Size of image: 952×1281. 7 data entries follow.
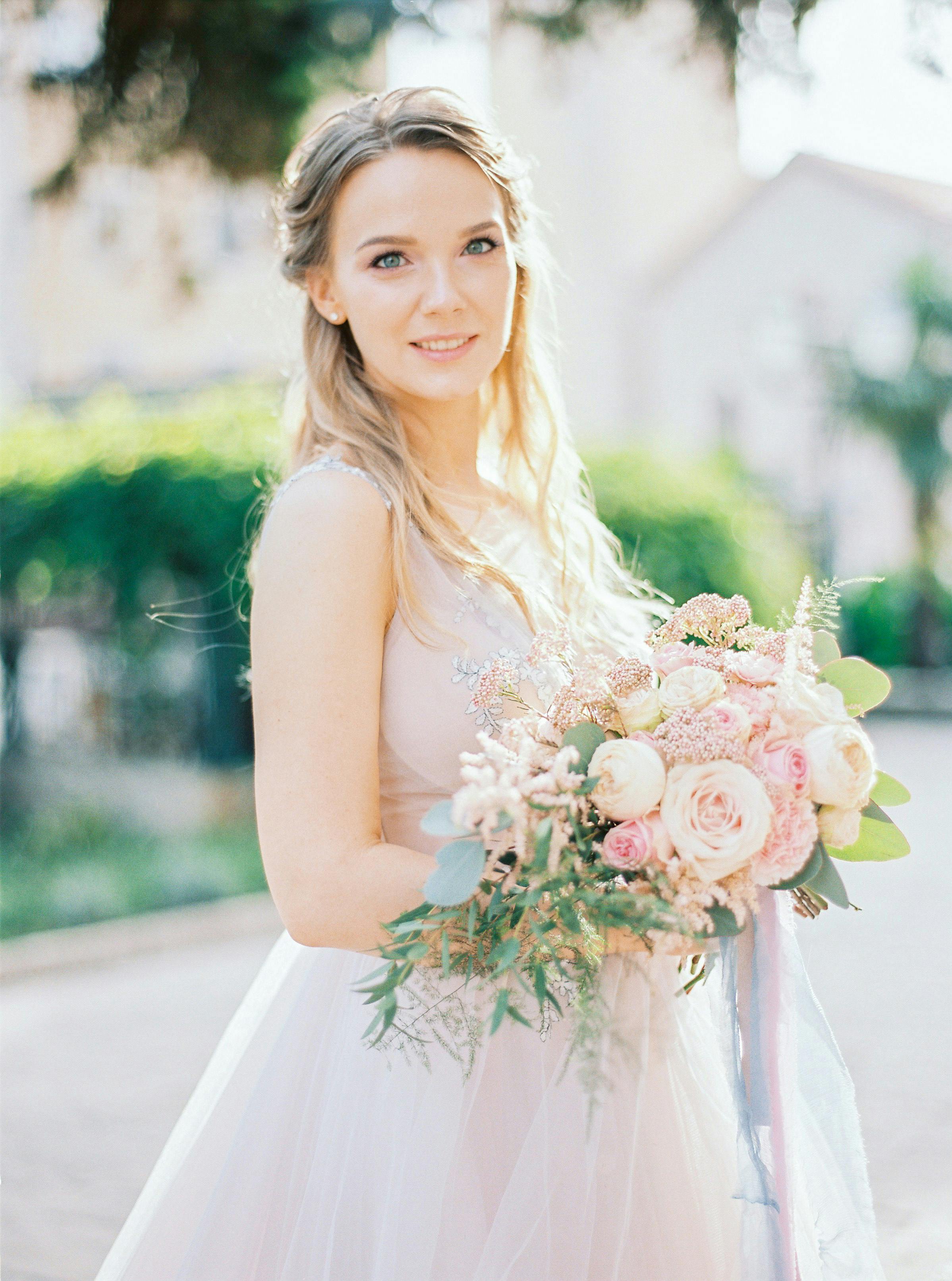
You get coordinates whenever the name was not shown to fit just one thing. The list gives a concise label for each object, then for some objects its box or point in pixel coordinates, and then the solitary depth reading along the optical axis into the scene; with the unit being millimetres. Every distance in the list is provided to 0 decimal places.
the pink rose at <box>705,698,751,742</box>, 1475
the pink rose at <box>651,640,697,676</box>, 1611
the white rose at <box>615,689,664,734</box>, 1545
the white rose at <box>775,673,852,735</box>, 1517
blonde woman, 1631
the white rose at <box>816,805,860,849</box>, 1509
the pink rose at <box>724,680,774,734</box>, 1522
